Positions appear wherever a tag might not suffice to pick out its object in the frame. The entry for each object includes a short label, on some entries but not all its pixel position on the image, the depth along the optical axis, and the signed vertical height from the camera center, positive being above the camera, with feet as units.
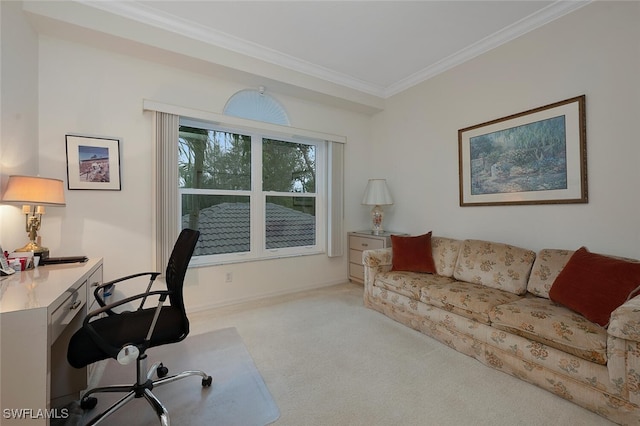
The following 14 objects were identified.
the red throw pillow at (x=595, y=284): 5.43 -1.54
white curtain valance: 9.14 +3.72
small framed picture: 8.17 +1.72
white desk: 3.47 -1.68
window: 10.52 +1.06
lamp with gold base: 5.96 +0.49
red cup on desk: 5.71 -0.89
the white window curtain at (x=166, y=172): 9.12 +1.54
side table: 12.09 -1.39
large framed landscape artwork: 7.79 +1.83
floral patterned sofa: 4.71 -2.41
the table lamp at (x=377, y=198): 12.95 +0.82
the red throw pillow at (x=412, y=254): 9.87 -1.46
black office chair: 4.35 -2.05
